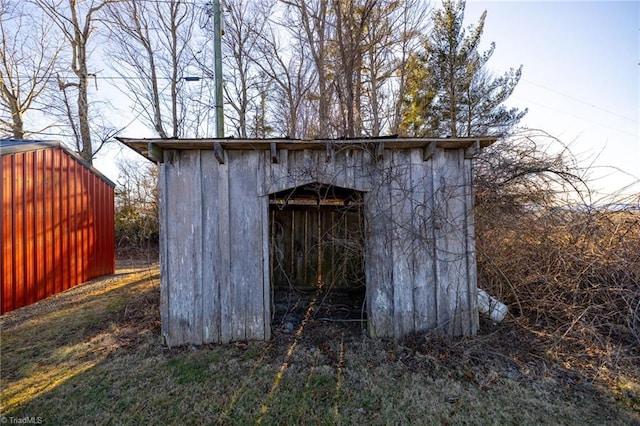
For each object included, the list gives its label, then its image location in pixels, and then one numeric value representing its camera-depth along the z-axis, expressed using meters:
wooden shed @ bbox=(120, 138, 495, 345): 3.19
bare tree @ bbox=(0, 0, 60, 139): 10.45
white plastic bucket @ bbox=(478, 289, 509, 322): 3.49
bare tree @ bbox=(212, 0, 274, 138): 8.43
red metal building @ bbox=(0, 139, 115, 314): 4.81
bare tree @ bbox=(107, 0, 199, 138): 9.25
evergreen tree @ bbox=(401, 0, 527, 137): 9.02
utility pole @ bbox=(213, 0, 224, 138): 4.83
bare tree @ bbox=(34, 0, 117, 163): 10.03
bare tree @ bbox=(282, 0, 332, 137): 6.98
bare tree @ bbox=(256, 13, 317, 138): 8.62
